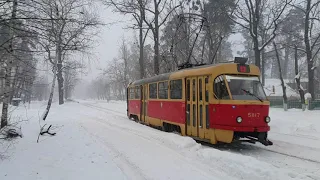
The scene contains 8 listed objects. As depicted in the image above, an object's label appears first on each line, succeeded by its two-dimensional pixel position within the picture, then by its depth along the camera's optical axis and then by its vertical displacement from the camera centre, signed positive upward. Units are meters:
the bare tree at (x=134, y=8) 19.51 +7.26
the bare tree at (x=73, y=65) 14.04 +1.96
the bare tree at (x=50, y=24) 5.11 +1.69
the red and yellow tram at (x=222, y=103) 7.17 -0.33
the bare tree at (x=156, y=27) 18.99 +5.44
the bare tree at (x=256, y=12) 16.34 +5.97
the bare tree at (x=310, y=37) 19.02 +4.78
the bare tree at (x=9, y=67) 5.06 +0.78
